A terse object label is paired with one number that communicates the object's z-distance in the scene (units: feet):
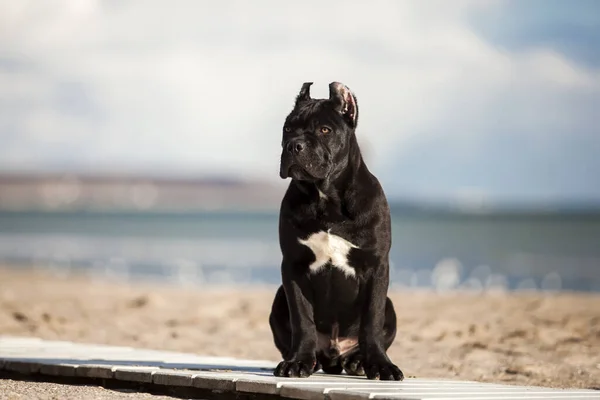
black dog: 33.40
